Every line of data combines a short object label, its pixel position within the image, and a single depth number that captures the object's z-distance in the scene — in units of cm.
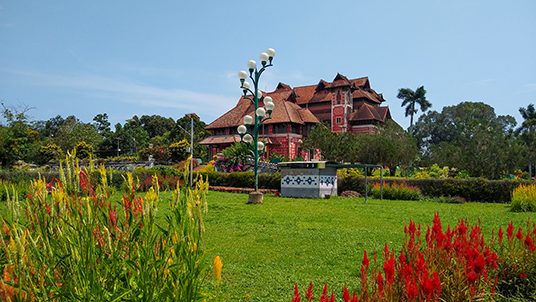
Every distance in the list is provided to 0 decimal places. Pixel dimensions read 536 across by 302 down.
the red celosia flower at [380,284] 239
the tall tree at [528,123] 5091
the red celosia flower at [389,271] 243
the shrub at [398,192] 1836
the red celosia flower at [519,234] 383
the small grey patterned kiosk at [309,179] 1822
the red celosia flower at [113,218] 239
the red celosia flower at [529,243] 375
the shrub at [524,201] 1263
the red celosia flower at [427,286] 219
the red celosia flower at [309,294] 214
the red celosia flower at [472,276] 261
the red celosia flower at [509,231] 397
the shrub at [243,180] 2167
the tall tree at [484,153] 2620
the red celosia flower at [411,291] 217
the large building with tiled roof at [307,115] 4547
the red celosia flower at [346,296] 207
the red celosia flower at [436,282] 223
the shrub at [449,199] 1724
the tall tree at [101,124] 8400
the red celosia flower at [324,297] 205
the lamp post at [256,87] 1488
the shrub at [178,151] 4833
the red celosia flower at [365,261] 262
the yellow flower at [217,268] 201
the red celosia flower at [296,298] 200
